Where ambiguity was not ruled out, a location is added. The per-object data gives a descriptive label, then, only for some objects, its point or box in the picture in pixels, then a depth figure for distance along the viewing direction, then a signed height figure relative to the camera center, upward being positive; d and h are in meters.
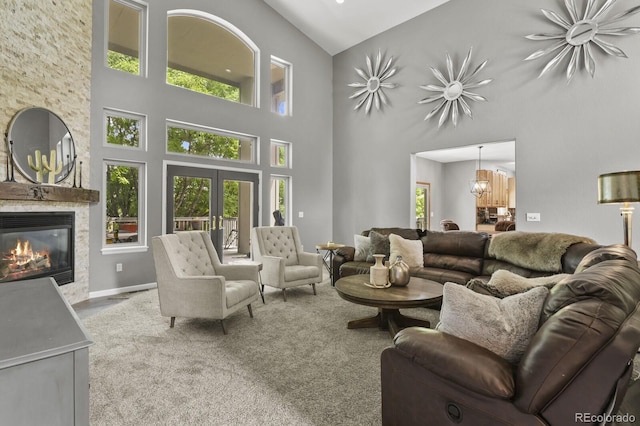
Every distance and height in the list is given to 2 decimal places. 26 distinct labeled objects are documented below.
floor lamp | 2.77 +0.25
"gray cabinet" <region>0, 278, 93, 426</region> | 0.87 -0.44
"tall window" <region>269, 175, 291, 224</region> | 6.71 +0.46
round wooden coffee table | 2.69 -0.68
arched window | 5.43 +2.89
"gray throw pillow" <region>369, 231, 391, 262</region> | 4.52 -0.40
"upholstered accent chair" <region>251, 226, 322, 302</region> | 4.23 -0.59
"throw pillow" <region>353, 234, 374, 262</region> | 4.75 -0.48
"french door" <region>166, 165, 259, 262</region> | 5.34 +0.21
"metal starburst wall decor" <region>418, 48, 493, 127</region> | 5.30 +2.12
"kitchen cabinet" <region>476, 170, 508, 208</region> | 8.37 +0.71
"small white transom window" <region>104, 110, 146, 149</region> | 4.65 +1.30
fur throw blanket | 3.30 -0.35
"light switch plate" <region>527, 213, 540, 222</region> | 4.71 -0.01
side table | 5.13 -0.53
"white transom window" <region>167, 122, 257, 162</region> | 5.38 +1.32
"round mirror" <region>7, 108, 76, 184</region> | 3.44 +0.81
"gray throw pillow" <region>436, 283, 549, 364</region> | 1.29 -0.42
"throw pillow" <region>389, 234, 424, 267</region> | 4.25 -0.44
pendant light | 7.68 +0.76
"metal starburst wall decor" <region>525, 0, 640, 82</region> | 4.06 +2.39
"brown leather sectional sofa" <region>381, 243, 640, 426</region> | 1.00 -0.53
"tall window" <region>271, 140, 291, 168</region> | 6.77 +1.33
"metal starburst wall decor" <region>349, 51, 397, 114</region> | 6.51 +2.76
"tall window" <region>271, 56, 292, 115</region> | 6.83 +2.77
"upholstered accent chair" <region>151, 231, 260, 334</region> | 3.01 -0.68
